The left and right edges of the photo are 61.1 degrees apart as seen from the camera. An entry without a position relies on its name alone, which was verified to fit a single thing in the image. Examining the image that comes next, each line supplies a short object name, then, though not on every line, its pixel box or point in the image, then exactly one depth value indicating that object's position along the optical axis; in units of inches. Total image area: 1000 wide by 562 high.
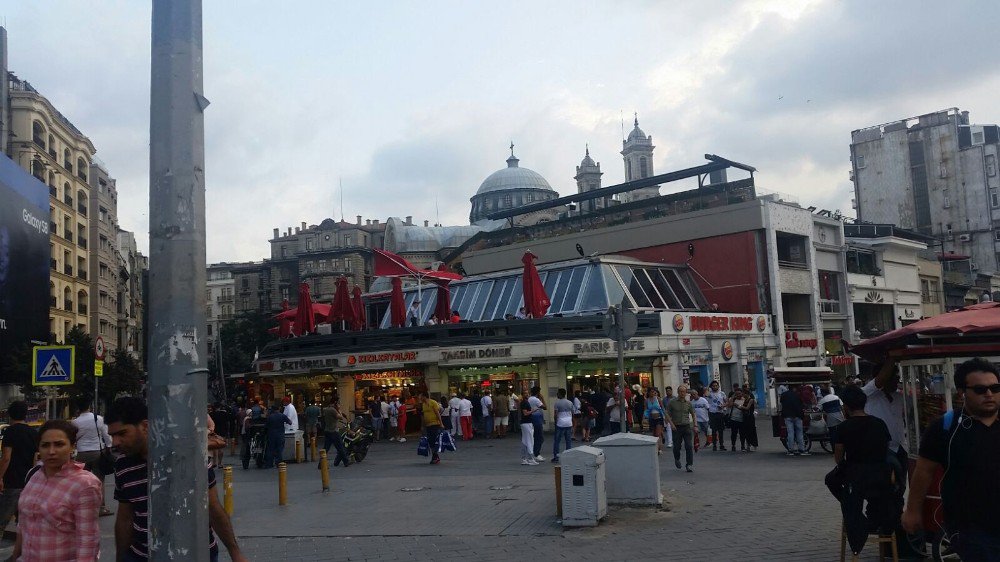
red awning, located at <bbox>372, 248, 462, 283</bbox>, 1402.7
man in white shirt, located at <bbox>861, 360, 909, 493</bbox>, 381.7
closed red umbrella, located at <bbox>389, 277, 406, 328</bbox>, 1357.0
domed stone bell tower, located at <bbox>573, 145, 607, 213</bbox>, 4722.0
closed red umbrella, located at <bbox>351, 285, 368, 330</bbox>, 1435.9
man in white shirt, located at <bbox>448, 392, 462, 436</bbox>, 1067.3
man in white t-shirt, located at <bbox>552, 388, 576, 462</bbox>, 703.1
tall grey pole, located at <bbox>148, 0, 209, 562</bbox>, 154.3
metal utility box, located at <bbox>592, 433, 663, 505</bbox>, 457.4
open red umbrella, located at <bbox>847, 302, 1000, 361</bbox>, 323.9
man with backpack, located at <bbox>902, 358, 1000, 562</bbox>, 173.2
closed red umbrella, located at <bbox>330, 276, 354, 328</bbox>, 1416.1
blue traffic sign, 566.6
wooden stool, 287.4
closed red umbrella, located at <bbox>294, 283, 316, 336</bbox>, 1462.8
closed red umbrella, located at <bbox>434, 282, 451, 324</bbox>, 1341.0
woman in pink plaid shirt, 190.2
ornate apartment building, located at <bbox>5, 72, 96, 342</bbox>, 1851.6
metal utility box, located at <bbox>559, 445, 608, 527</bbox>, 413.7
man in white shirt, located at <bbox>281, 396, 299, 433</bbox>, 823.8
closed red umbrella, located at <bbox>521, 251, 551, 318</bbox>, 1192.8
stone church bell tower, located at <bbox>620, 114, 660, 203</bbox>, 4498.0
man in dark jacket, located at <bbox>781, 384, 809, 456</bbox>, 725.9
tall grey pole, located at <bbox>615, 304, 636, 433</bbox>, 508.5
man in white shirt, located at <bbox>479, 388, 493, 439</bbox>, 1058.1
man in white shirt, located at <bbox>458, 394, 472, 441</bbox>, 1064.8
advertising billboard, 1375.5
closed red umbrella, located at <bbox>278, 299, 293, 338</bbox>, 1644.9
